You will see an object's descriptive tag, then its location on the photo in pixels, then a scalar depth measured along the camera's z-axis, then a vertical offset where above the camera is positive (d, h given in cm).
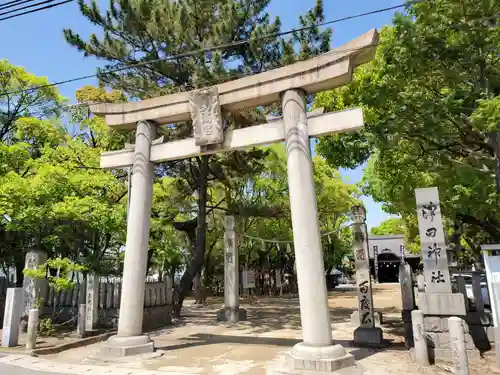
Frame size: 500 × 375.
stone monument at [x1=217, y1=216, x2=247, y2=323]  1412 -26
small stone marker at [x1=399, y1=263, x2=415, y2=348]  921 -74
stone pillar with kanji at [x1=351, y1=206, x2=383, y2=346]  950 -36
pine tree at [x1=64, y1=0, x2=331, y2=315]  1392 +867
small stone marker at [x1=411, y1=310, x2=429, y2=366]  746 -138
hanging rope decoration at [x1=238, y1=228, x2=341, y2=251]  2761 +197
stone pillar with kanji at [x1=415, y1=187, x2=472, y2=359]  775 -27
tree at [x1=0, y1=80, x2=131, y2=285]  1128 +248
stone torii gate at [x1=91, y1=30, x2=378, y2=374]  725 +305
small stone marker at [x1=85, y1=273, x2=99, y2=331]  1161 -76
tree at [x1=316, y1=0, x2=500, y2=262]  848 +453
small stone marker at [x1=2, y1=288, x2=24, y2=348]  966 -99
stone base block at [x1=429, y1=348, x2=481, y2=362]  760 -173
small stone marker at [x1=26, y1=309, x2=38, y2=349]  931 -125
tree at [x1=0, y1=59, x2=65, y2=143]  1784 +903
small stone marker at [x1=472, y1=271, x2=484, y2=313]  895 -54
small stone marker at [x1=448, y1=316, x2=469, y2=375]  594 -121
